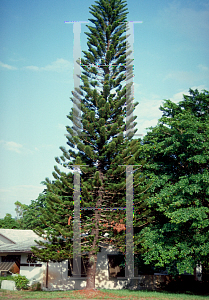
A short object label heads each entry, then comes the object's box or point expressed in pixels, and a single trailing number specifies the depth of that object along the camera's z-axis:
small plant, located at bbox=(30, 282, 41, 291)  13.60
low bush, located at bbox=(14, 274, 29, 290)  13.26
